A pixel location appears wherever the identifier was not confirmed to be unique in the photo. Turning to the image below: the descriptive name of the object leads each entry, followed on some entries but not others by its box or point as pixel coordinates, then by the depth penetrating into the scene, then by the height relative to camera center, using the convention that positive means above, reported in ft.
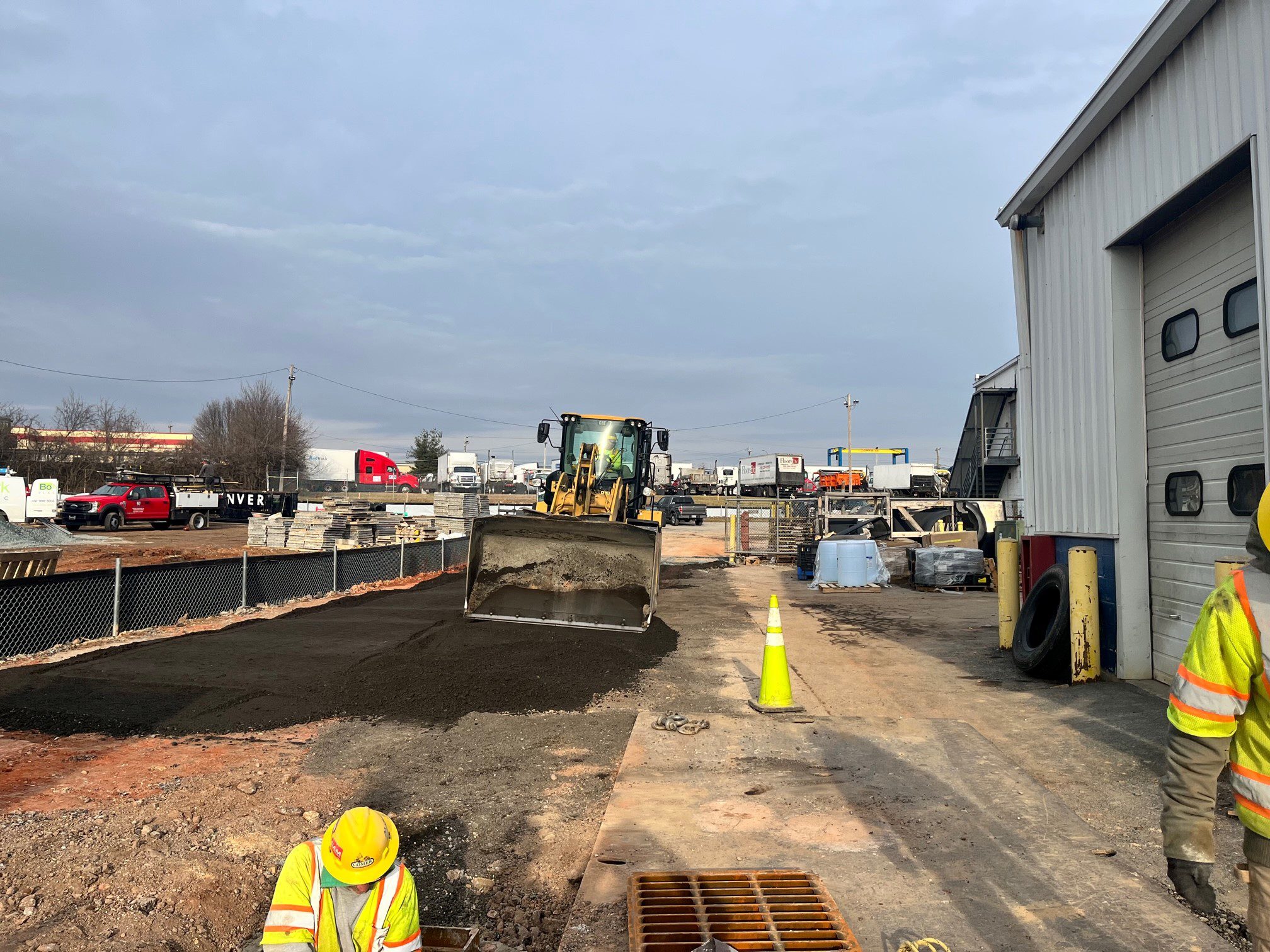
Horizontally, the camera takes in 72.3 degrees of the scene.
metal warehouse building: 22.47 +6.64
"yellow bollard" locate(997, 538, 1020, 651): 35.19 -2.43
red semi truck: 210.18 +12.48
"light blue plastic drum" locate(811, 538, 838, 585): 66.95 -2.67
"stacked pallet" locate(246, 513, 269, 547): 91.50 -1.17
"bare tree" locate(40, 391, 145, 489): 168.04 +14.95
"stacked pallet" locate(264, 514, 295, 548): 90.58 -1.30
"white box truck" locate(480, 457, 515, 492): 227.40 +13.34
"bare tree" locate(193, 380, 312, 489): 209.77 +20.72
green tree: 313.53 +25.33
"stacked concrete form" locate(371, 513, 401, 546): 86.43 -0.73
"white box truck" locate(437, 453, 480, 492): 203.00 +11.88
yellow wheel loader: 37.93 -2.04
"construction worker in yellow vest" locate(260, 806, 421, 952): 8.82 -3.92
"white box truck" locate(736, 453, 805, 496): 185.57 +11.44
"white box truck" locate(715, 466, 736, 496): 231.71 +12.68
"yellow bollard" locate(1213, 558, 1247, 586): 20.47 -0.83
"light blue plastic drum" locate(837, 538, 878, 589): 66.13 -2.64
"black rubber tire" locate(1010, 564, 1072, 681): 28.30 -3.47
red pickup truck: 119.85 +1.57
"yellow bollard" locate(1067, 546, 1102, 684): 27.89 -2.72
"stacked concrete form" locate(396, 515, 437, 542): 87.10 -0.83
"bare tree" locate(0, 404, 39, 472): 155.84 +14.51
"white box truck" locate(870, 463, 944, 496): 172.86 +10.05
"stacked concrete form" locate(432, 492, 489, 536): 88.94 +1.21
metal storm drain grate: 11.29 -5.36
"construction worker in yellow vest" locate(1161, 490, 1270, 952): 7.84 -1.90
